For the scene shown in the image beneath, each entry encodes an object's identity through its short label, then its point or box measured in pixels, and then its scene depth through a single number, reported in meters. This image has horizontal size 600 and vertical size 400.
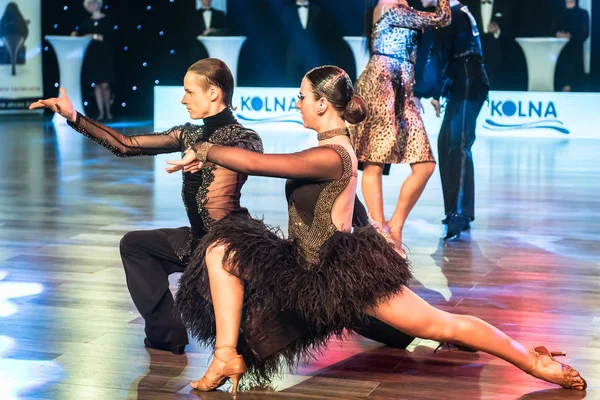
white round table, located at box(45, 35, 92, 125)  14.99
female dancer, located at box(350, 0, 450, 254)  5.47
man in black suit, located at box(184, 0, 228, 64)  16.23
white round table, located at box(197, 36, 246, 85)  14.77
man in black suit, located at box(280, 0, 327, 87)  17.05
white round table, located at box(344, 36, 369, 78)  14.72
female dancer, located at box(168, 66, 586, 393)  3.13
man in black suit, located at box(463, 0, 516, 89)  16.00
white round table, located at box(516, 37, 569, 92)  14.80
